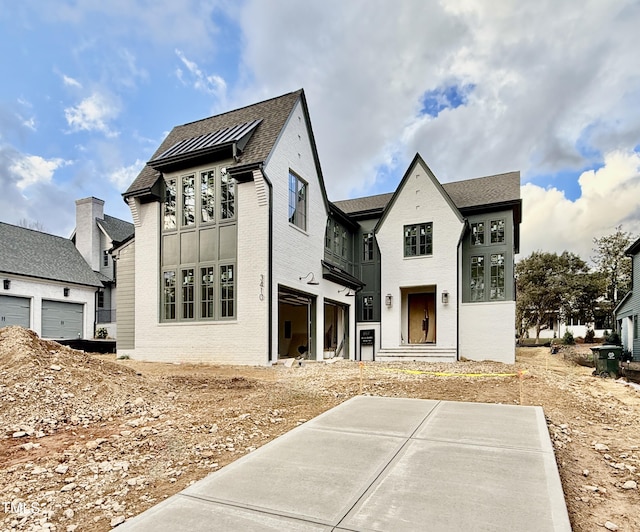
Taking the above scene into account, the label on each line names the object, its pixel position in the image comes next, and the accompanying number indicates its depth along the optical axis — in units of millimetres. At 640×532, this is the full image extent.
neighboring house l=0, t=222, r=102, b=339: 21016
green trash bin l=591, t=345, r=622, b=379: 14133
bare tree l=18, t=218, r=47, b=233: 42188
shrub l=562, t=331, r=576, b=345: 35250
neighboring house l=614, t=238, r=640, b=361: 21469
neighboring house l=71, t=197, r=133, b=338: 27547
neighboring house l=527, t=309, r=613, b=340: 40300
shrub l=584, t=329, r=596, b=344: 37812
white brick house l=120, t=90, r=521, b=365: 13453
